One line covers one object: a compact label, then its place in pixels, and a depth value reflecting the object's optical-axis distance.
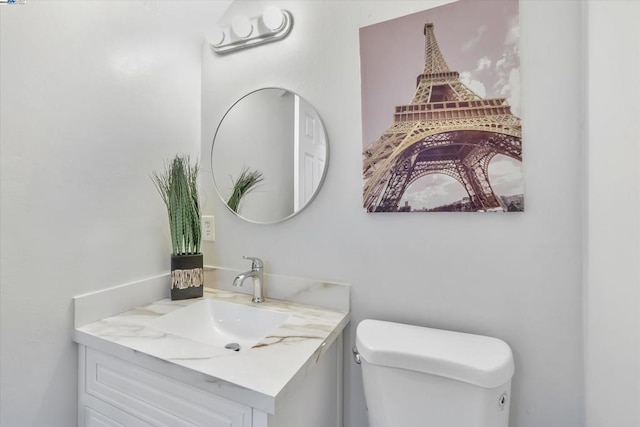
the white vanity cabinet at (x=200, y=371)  0.64
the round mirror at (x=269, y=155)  1.10
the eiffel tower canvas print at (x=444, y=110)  0.85
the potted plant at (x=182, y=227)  1.14
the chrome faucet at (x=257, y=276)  1.12
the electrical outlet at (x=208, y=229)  1.31
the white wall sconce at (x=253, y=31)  1.12
